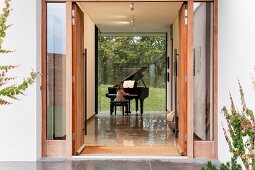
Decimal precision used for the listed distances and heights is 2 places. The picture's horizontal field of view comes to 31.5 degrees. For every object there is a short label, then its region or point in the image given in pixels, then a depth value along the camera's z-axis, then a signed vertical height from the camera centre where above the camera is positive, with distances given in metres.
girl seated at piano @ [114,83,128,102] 14.65 -0.52
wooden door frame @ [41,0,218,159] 6.56 -0.22
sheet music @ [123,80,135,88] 15.41 -0.18
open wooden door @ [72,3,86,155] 6.76 -0.04
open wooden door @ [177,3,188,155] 6.68 -0.02
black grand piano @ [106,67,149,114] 15.19 -0.45
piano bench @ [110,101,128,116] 14.76 -0.80
